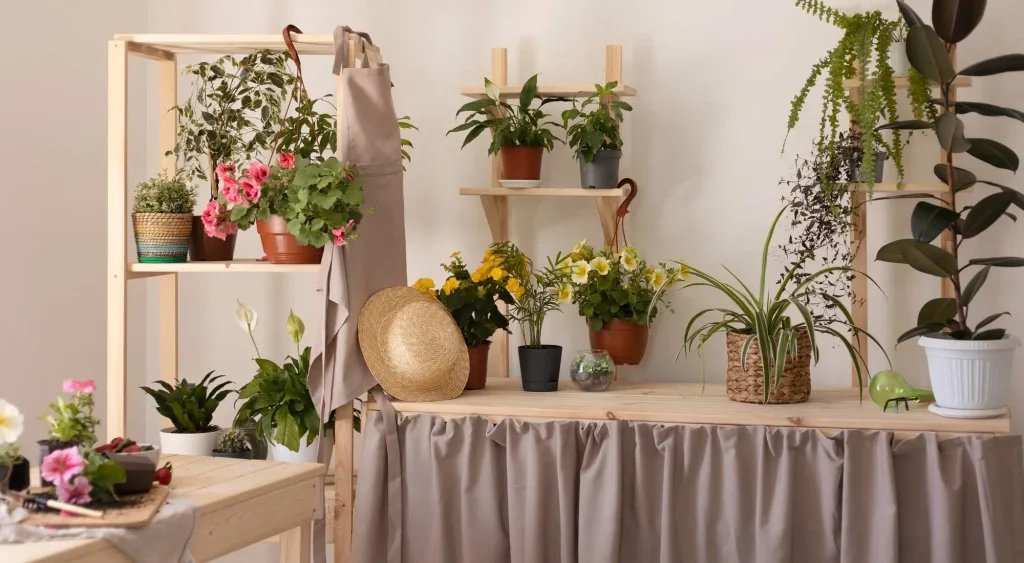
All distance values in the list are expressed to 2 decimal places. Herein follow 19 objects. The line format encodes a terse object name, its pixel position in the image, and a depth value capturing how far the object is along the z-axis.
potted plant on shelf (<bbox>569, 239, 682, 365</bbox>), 2.79
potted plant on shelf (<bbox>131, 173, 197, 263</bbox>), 2.61
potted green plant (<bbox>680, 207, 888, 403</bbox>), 2.45
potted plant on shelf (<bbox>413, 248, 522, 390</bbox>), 2.71
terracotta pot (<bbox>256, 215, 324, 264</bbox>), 2.55
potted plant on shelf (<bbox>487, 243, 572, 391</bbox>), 2.73
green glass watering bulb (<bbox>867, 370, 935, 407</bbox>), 2.41
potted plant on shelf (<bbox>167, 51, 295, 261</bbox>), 2.72
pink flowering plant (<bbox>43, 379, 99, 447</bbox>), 1.87
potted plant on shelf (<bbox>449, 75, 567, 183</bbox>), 2.88
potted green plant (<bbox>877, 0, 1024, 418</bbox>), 2.27
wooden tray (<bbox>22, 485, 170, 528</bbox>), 1.69
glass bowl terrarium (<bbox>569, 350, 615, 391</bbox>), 2.71
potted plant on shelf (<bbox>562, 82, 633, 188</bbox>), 2.83
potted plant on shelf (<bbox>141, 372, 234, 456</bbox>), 2.69
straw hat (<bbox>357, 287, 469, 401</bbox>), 2.52
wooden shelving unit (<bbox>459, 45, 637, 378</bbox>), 2.88
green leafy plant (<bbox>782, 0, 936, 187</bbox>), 2.41
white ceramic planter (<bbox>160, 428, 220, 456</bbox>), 2.69
